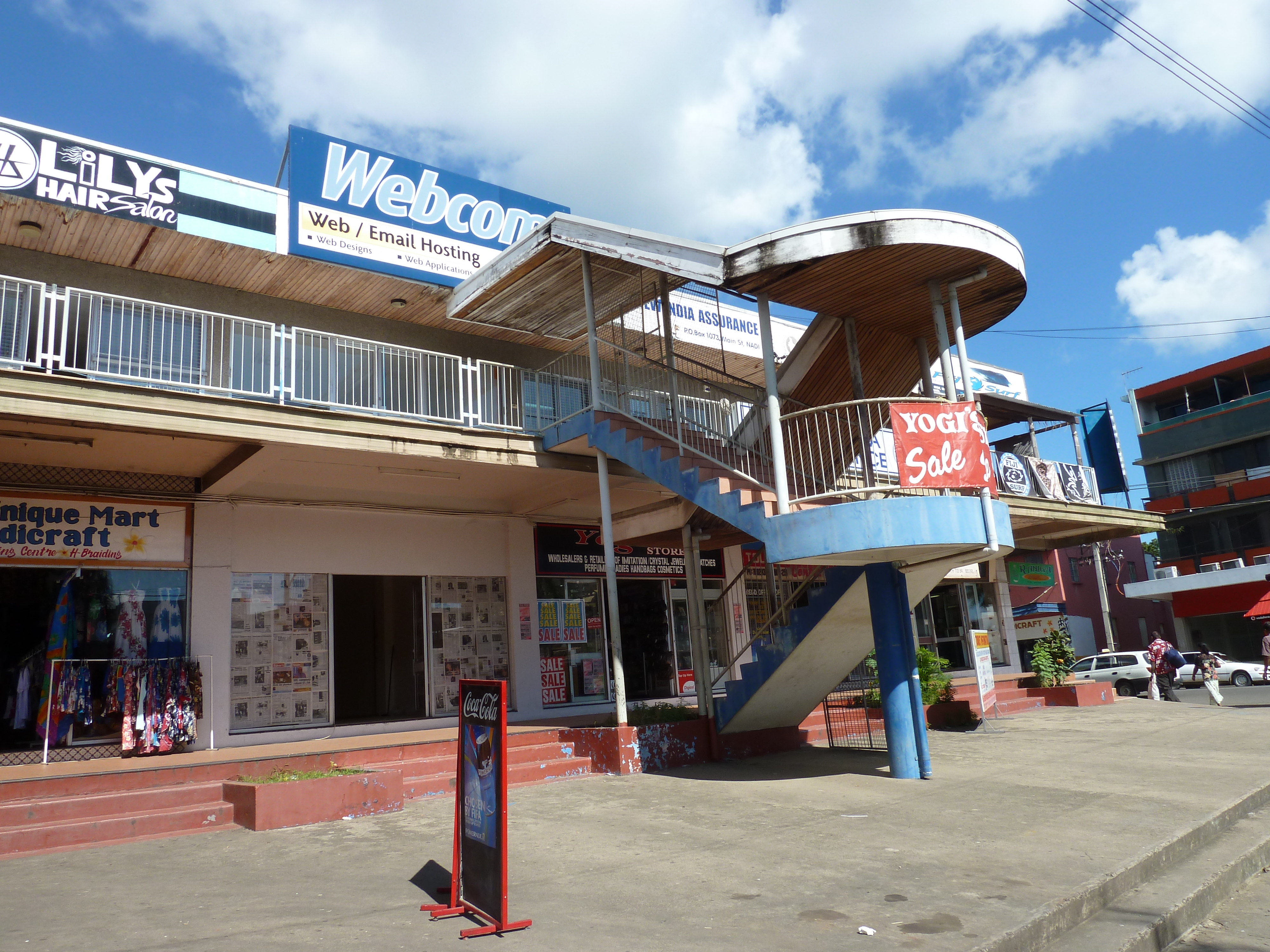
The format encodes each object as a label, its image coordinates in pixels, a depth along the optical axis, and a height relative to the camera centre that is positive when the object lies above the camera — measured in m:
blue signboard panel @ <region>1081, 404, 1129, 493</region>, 22.41 +4.17
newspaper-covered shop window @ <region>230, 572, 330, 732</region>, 12.08 +0.35
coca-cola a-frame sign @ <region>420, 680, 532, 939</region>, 4.84 -0.88
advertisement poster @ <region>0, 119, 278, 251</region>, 10.19 +6.11
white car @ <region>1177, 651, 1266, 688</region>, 26.78 -2.15
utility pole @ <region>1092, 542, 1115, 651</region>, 28.58 +0.64
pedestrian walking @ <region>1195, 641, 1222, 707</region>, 18.72 -1.49
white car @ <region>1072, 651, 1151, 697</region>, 24.89 -1.70
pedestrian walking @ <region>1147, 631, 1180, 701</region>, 19.98 -1.42
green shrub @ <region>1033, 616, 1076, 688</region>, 18.70 -0.91
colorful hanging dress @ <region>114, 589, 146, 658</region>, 11.02 +0.74
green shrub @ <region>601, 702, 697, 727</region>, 11.46 -0.90
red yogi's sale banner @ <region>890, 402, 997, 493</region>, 8.94 +1.79
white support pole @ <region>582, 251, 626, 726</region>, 10.73 +1.55
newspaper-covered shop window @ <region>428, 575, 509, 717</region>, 14.00 +0.47
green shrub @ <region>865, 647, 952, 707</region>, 14.55 -0.96
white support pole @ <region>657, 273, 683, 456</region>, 11.13 +4.09
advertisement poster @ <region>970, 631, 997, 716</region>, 14.67 -0.80
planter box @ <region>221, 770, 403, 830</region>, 7.69 -1.14
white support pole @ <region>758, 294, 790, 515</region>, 9.07 +2.20
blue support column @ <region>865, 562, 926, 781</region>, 9.70 -0.42
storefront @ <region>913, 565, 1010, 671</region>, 21.91 +0.13
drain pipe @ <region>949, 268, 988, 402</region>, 9.70 +3.25
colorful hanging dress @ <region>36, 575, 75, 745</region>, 10.34 +0.49
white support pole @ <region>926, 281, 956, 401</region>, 9.84 +3.21
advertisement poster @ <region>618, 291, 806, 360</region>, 15.53 +6.04
